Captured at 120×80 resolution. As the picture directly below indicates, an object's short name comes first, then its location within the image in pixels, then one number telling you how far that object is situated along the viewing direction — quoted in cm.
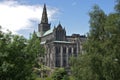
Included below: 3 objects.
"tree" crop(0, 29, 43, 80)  1515
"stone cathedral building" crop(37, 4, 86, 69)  8893
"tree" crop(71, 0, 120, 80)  2087
